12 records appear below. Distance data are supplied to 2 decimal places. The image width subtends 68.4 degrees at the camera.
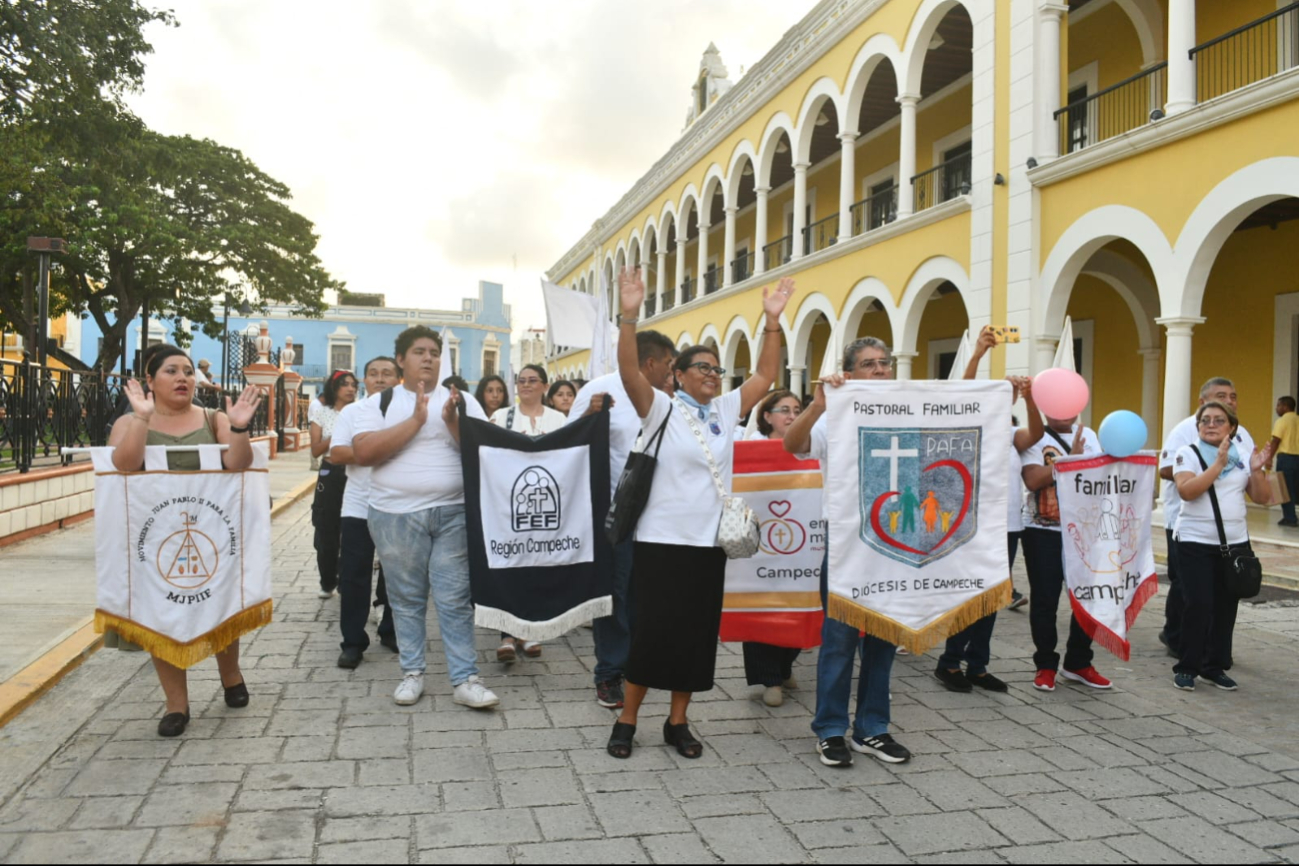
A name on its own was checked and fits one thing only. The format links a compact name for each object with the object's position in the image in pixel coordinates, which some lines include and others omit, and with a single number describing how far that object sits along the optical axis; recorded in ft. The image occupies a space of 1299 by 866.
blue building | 200.44
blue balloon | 16.81
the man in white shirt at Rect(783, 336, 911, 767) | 13.35
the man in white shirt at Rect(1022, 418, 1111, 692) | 17.34
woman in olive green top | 13.97
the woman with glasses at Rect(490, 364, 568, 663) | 21.43
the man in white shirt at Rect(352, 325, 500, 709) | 15.76
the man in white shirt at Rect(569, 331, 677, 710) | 16.15
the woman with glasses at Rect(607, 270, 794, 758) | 13.32
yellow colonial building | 36.76
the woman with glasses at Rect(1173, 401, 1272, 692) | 17.56
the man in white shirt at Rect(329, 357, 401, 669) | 18.13
